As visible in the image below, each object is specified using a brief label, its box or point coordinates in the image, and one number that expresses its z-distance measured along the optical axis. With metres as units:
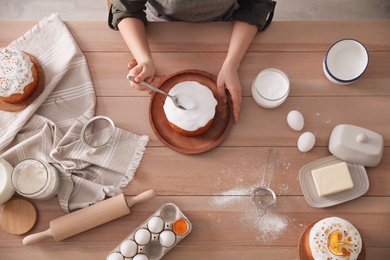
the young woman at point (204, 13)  1.08
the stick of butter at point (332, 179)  1.02
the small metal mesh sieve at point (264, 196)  1.04
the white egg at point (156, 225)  0.98
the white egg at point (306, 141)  1.06
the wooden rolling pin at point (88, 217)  0.99
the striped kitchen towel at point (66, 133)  1.06
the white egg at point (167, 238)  0.98
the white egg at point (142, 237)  0.98
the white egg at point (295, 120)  1.07
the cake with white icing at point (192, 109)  1.02
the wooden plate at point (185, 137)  1.08
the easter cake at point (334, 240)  0.94
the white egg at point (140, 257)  0.96
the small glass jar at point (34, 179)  0.99
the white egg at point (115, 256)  0.97
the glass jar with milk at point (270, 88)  1.07
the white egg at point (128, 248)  0.97
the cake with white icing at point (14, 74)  1.04
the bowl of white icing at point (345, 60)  1.10
